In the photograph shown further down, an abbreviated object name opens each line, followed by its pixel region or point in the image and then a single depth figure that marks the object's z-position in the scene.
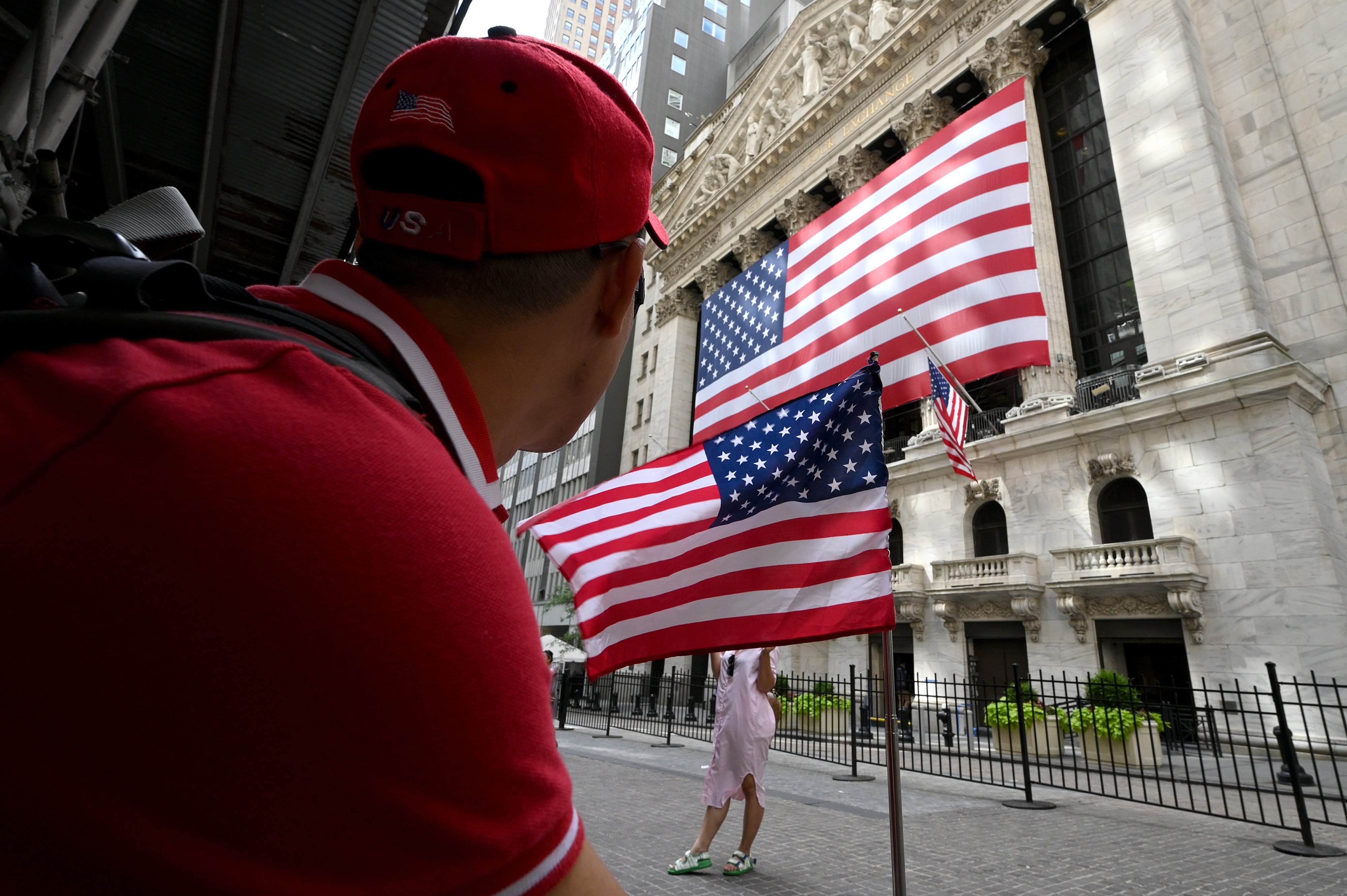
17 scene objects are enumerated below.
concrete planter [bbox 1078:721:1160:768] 12.66
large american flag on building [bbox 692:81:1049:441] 6.44
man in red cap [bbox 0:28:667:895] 0.48
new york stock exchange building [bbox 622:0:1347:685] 16.52
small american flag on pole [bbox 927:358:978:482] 9.20
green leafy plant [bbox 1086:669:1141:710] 14.14
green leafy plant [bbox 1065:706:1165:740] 12.34
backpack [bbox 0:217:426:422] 0.61
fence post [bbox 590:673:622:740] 19.05
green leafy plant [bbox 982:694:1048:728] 13.71
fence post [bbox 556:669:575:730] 19.88
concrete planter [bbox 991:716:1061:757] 14.46
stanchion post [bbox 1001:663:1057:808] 9.34
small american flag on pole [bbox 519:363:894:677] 4.64
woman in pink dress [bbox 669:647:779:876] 6.01
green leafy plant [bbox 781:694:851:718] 17.61
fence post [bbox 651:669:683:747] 16.86
